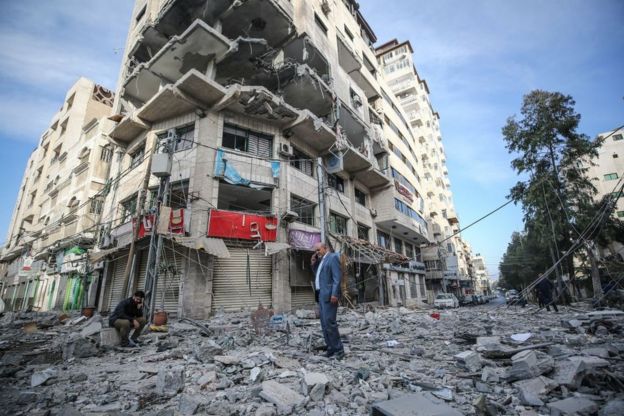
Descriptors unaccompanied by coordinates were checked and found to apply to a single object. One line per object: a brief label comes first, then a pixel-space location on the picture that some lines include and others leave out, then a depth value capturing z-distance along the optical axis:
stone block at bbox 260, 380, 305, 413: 2.78
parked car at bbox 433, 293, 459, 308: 25.25
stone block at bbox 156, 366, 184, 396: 3.22
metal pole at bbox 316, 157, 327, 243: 11.38
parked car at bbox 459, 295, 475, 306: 36.79
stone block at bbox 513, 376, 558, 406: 2.62
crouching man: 6.02
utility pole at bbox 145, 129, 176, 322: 8.93
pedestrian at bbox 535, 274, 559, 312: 12.61
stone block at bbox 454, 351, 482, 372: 3.68
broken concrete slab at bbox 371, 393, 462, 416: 2.31
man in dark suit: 4.66
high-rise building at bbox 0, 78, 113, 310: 19.23
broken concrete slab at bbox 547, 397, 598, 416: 2.29
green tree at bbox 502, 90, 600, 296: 19.80
